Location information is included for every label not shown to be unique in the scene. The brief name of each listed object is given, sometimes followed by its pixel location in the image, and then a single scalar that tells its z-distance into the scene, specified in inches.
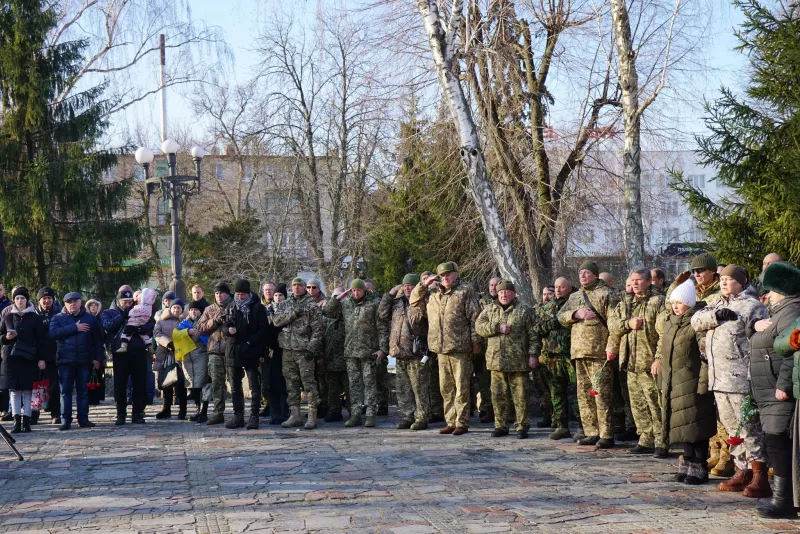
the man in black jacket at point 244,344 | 503.8
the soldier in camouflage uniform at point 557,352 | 450.9
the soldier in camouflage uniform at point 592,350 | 412.5
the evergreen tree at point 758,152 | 463.5
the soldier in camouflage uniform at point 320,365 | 527.5
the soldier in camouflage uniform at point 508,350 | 453.1
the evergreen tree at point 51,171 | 988.6
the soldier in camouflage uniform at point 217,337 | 521.0
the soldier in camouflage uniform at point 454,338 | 471.2
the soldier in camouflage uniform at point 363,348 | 512.1
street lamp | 783.1
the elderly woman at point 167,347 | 561.0
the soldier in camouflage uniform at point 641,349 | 389.1
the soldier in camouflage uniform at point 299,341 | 505.2
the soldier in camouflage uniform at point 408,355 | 495.5
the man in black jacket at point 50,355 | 544.4
